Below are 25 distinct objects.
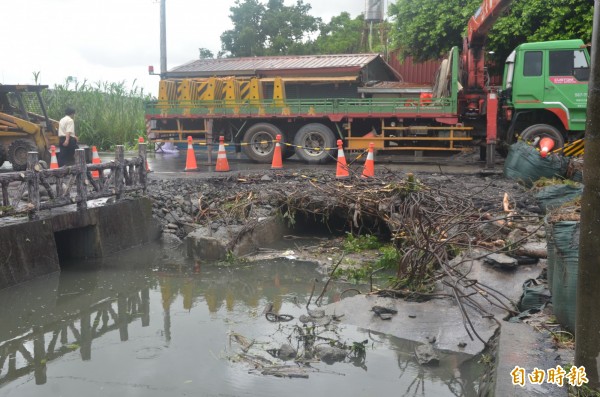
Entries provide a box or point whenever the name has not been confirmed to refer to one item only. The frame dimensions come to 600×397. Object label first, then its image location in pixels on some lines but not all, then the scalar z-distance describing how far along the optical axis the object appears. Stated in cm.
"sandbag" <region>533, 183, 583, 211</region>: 812
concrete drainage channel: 748
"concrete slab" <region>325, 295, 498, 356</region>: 541
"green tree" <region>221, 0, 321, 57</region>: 3231
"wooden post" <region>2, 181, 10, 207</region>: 766
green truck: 1325
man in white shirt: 1382
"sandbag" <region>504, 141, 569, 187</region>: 1080
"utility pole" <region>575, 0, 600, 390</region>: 324
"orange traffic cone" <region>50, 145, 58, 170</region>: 1275
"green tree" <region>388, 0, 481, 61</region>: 1923
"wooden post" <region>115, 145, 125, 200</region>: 941
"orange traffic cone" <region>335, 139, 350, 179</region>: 1206
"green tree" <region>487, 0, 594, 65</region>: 1642
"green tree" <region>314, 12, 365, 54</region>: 3275
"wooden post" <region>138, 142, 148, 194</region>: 998
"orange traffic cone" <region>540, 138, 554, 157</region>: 1089
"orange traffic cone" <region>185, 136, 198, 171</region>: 1459
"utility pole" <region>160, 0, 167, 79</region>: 2159
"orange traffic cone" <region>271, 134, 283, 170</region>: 1443
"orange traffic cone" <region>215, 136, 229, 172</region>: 1428
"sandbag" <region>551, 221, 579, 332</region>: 446
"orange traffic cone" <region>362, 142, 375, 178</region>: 1181
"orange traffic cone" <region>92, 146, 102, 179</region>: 1352
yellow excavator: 1505
